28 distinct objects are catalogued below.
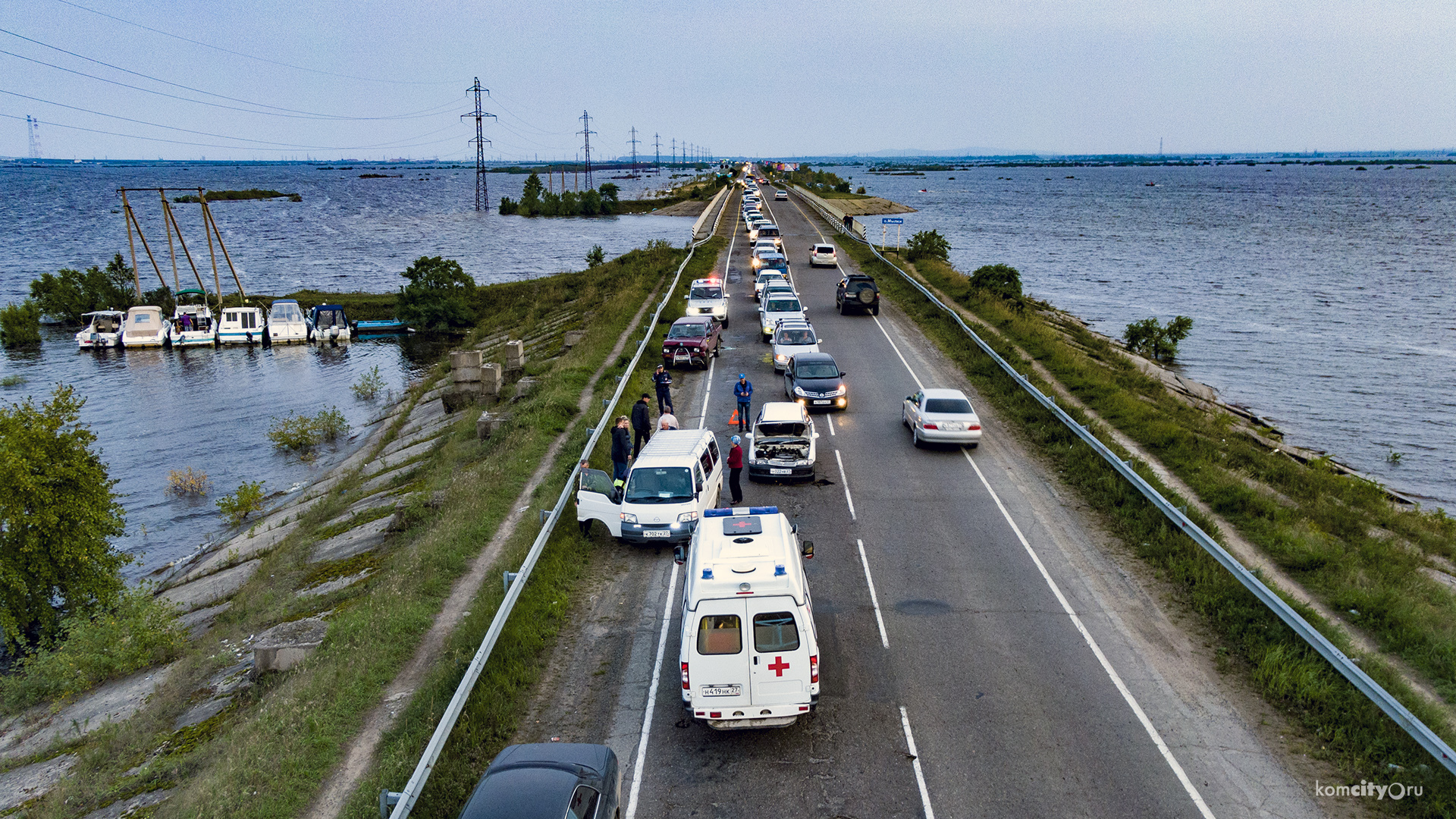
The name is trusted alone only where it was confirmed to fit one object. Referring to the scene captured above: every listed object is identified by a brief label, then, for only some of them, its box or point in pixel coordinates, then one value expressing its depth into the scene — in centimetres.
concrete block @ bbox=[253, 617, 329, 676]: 1335
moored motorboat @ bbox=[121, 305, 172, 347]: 5109
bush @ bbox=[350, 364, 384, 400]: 4100
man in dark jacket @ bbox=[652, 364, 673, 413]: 2297
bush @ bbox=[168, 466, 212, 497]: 2844
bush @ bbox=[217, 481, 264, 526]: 2586
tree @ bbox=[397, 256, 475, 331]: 5478
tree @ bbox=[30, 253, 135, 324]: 5812
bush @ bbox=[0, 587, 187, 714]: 1574
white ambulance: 1030
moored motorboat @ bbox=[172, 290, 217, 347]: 5191
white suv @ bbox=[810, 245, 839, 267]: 5319
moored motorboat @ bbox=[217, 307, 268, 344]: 5222
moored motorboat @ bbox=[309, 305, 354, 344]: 5266
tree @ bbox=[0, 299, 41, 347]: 5184
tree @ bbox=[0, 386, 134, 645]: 1745
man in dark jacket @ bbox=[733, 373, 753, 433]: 2239
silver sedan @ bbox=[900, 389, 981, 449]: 2136
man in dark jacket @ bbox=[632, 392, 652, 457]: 2072
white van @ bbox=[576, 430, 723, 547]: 1605
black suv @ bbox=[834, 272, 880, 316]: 3922
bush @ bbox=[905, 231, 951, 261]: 5810
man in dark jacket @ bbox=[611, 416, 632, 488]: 1827
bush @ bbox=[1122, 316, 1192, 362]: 4703
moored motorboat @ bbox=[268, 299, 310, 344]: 5250
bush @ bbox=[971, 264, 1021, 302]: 4509
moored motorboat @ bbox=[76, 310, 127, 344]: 5081
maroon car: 2958
